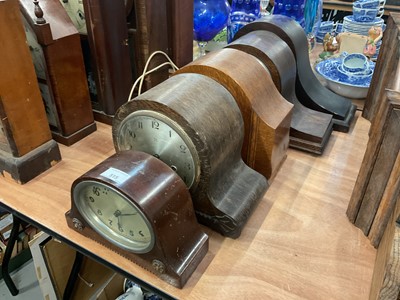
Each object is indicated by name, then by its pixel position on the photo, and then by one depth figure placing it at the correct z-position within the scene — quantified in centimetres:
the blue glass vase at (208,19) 109
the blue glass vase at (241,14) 114
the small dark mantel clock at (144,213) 49
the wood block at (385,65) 77
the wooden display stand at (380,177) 51
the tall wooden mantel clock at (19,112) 61
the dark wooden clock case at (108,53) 76
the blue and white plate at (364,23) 136
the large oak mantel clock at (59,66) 69
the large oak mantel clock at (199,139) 53
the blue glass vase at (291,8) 115
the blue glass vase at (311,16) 122
